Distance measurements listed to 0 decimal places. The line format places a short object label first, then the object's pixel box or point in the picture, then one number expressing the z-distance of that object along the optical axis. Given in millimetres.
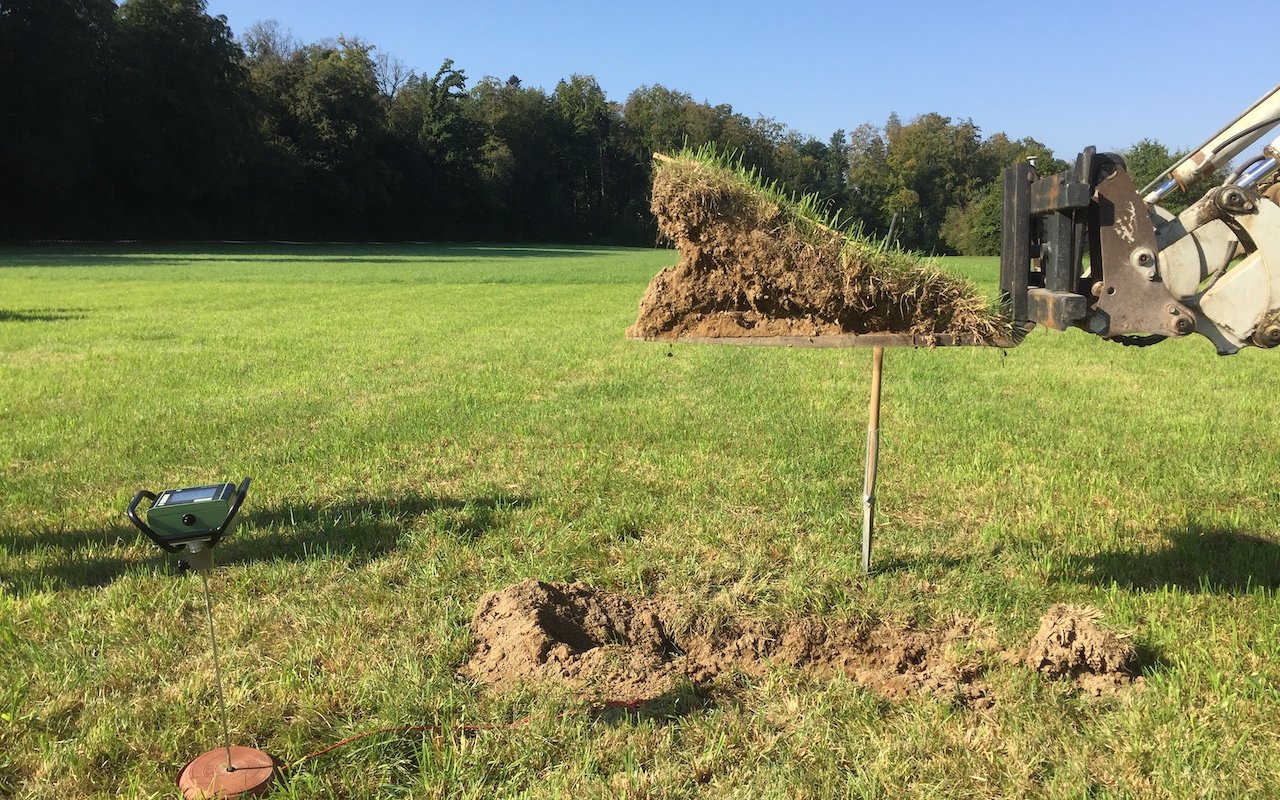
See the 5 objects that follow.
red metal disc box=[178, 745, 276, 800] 3014
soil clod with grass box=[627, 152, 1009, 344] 4047
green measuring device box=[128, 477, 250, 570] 2986
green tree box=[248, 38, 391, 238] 78562
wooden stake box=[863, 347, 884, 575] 4781
